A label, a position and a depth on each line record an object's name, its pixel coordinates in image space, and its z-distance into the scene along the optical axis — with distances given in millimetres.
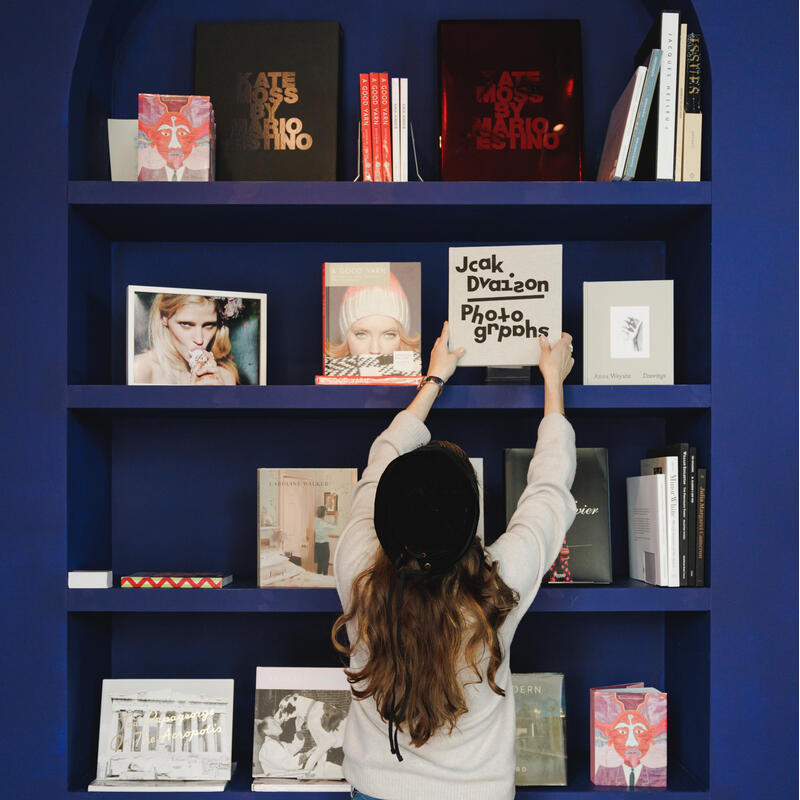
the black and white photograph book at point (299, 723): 2000
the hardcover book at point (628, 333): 2010
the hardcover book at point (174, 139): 2016
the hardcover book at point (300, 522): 2029
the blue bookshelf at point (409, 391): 1943
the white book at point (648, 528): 1979
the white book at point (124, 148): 2109
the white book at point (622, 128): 1982
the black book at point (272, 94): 2135
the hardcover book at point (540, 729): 1987
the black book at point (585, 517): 2035
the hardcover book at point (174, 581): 1981
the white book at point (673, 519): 1973
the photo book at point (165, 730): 1993
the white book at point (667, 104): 1980
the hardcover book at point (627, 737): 1990
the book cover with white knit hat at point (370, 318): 2027
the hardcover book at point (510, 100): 2154
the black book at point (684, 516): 1970
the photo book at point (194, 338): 2051
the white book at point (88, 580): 1961
